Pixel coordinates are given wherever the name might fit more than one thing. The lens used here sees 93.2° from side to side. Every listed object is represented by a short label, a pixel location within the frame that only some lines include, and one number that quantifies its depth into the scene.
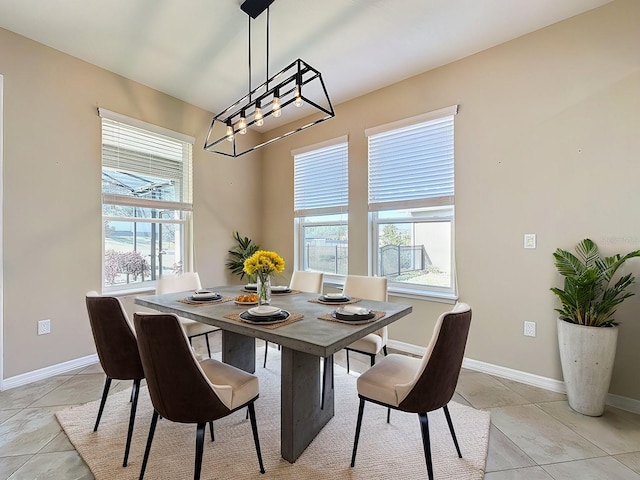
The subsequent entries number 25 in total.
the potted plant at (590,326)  2.03
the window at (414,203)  3.06
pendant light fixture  1.97
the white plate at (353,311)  1.80
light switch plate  2.55
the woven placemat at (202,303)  2.18
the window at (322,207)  3.86
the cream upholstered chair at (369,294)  2.26
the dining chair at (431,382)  1.39
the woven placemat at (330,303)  2.25
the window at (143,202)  3.21
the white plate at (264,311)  1.75
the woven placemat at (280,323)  1.64
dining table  1.51
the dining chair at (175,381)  1.27
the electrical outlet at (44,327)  2.69
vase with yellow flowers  2.03
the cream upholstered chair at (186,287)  2.63
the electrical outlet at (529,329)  2.56
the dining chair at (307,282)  2.98
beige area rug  1.58
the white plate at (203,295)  2.29
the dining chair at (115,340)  1.68
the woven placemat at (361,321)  1.72
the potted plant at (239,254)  4.31
